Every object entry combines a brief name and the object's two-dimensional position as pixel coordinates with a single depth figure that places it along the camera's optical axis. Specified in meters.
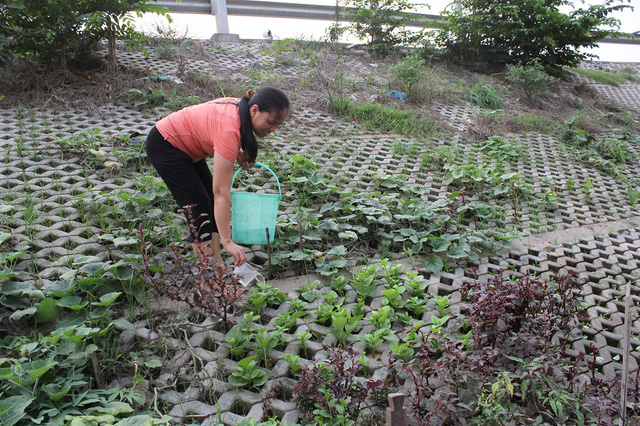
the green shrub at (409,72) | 6.75
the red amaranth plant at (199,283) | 2.35
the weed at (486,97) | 7.38
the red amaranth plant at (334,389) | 1.93
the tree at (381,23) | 8.70
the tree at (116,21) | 5.12
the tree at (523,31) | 8.12
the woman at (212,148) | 2.36
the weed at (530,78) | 7.61
